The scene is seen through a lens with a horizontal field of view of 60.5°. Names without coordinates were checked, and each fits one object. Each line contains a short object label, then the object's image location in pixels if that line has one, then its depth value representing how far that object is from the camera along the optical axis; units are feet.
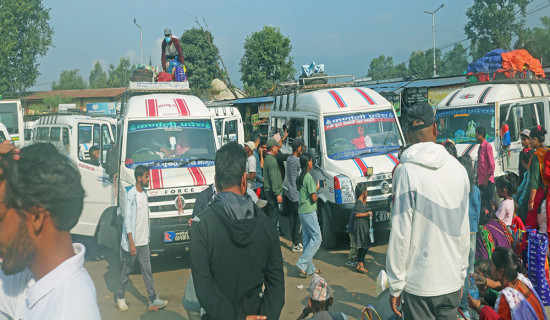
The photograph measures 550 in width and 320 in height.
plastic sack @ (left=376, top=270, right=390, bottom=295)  13.51
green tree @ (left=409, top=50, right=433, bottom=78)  331.45
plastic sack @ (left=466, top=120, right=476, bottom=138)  35.60
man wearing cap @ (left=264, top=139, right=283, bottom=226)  28.76
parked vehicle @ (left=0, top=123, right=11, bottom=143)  37.69
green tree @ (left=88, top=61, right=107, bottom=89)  411.54
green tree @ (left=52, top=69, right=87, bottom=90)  307.74
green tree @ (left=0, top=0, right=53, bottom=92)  138.41
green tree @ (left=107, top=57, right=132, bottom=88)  256.15
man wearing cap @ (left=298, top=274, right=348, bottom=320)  12.42
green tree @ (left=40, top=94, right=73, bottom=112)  173.17
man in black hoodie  8.63
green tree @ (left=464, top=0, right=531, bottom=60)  169.89
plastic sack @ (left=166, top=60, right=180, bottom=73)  35.65
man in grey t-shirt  27.14
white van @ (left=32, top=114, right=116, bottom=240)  27.76
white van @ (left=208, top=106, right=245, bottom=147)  33.42
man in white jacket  10.47
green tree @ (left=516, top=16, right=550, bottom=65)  142.41
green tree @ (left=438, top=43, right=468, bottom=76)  352.26
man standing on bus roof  36.70
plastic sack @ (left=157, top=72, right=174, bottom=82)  34.81
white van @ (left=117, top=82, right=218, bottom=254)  24.07
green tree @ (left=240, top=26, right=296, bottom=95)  151.64
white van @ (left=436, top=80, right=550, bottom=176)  34.55
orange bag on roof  44.28
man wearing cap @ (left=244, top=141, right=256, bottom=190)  29.63
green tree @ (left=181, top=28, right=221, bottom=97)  180.55
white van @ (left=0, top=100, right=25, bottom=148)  52.70
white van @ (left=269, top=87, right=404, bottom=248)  27.14
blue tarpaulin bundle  45.26
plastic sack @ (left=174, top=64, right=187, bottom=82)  35.14
